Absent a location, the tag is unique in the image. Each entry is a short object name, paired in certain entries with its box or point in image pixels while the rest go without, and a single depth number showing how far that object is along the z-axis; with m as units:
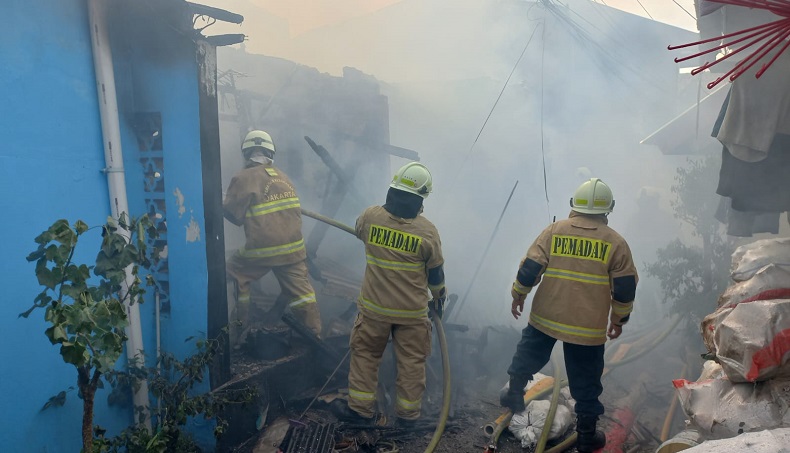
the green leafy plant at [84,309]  2.18
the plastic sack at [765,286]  3.01
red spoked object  2.00
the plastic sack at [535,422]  4.45
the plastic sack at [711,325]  3.09
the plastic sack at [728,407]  2.79
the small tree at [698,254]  6.46
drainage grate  4.21
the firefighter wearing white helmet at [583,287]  4.16
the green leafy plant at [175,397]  3.42
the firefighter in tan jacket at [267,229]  5.24
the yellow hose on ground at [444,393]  4.32
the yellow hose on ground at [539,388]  4.98
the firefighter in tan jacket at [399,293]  4.49
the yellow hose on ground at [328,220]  5.41
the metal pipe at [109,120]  3.66
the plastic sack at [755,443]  2.15
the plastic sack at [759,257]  3.15
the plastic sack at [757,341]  2.73
